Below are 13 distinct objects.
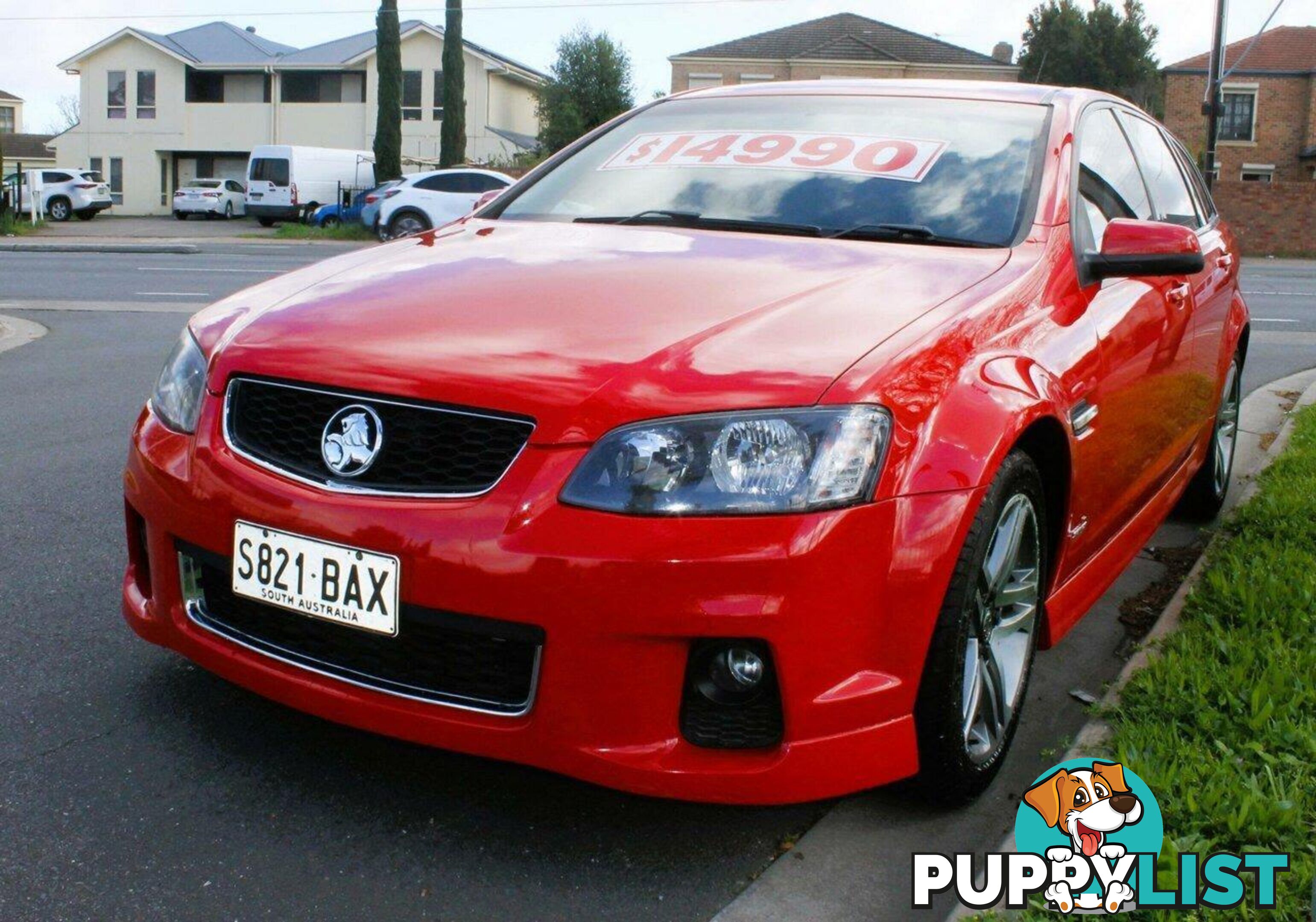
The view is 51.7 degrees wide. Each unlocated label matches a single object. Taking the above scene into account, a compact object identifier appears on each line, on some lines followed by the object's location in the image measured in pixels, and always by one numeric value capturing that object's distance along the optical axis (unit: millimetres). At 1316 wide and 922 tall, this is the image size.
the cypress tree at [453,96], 35094
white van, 36625
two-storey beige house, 48438
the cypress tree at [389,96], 34969
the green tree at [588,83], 46312
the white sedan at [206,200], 41500
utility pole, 25219
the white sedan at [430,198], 24656
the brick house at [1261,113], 45656
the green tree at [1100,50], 48594
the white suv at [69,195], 39438
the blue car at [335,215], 33000
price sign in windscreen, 3518
